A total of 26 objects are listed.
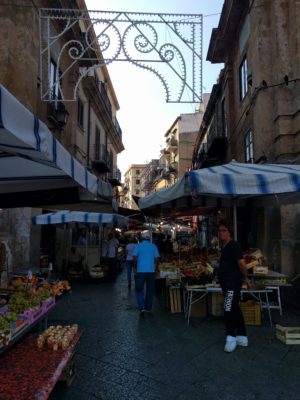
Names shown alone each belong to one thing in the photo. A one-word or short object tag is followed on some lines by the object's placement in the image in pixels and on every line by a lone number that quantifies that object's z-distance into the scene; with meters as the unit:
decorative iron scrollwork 9.23
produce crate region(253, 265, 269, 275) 7.48
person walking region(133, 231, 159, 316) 8.28
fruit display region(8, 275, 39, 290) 5.88
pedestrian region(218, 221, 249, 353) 5.70
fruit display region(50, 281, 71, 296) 5.98
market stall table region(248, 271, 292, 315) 7.29
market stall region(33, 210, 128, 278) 13.65
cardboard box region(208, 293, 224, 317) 7.93
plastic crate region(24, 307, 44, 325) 4.55
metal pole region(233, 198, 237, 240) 7.80
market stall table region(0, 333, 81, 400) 3.19
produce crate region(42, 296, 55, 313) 5.34
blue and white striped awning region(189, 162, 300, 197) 6.16
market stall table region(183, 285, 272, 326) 7.05
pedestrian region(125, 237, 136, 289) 13.00
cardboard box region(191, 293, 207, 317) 7.94
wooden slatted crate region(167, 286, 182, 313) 8.39
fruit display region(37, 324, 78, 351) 4.30
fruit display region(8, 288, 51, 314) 4.60
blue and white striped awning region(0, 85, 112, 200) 2.29
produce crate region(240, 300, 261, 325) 7.12
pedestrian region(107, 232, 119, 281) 15.63
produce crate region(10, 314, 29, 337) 4.02
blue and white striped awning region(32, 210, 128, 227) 13.15
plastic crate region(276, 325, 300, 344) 5.89
